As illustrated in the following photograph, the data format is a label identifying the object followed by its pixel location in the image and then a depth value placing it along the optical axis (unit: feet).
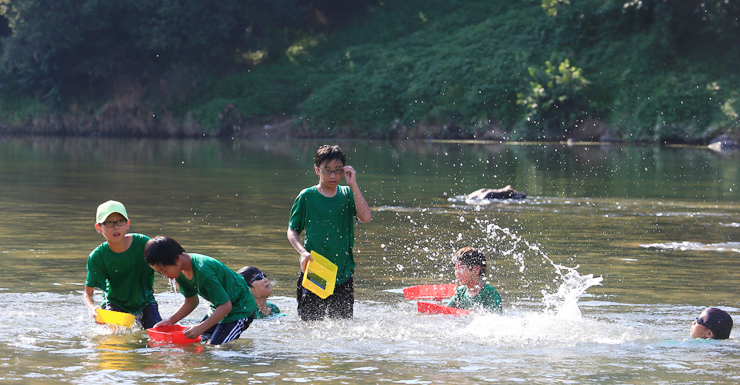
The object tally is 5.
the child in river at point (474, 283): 52.80
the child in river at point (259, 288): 51.55
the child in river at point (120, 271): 44.06
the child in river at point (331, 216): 46.57
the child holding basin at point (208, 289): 40.14
